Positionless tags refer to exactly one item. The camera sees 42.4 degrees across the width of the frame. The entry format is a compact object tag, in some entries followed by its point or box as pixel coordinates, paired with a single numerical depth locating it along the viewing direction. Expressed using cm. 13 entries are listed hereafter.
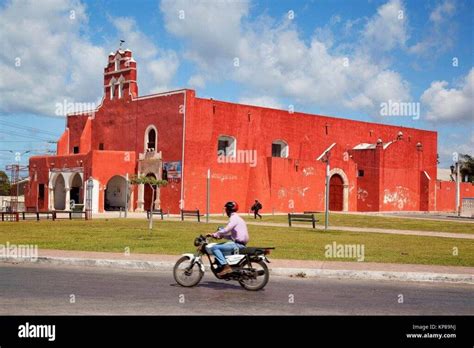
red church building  4350
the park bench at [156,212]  4091
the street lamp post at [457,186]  5528
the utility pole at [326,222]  2419
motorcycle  1062
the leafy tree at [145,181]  2924
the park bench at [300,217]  2818
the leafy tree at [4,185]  7956
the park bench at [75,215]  3276
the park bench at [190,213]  3342
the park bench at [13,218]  3055
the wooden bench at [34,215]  3231
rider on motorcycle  1074
